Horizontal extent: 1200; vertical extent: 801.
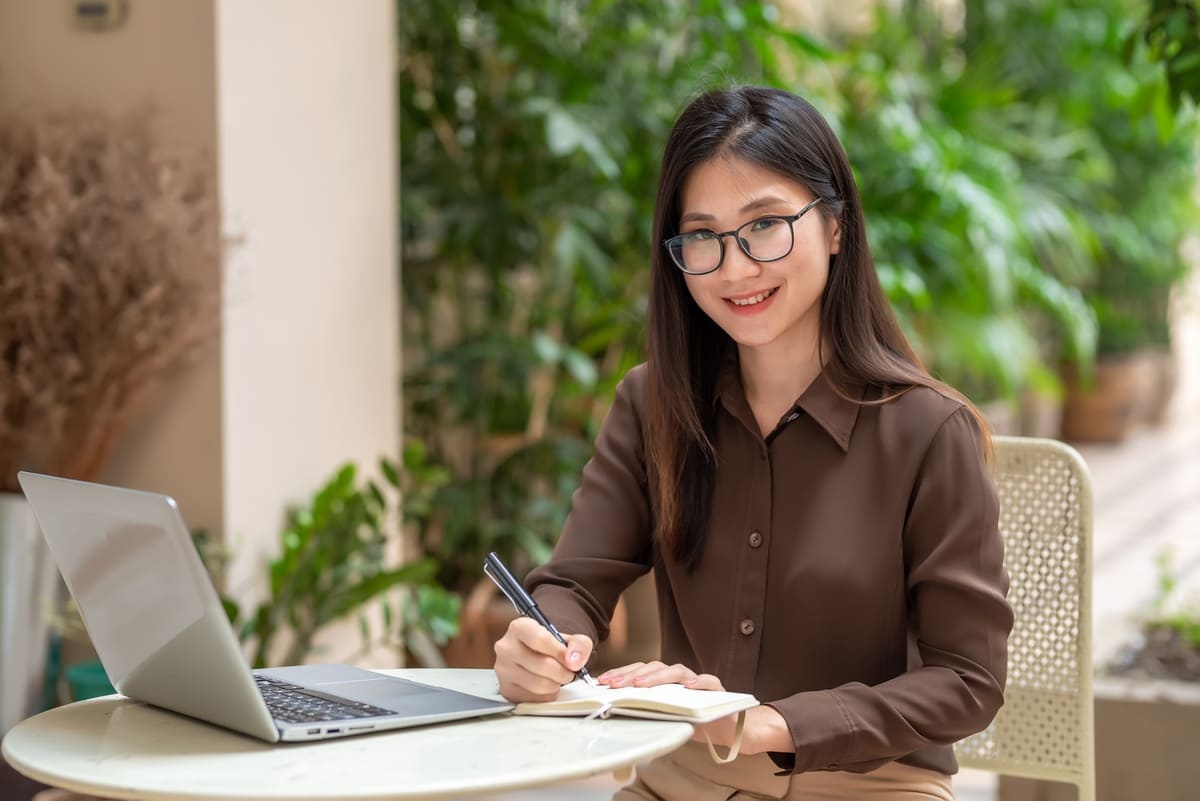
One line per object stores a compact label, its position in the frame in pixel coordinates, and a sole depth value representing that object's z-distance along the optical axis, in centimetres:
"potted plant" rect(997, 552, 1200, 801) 282
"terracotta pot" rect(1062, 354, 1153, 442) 932
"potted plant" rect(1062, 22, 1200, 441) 780
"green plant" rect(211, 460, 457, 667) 292
